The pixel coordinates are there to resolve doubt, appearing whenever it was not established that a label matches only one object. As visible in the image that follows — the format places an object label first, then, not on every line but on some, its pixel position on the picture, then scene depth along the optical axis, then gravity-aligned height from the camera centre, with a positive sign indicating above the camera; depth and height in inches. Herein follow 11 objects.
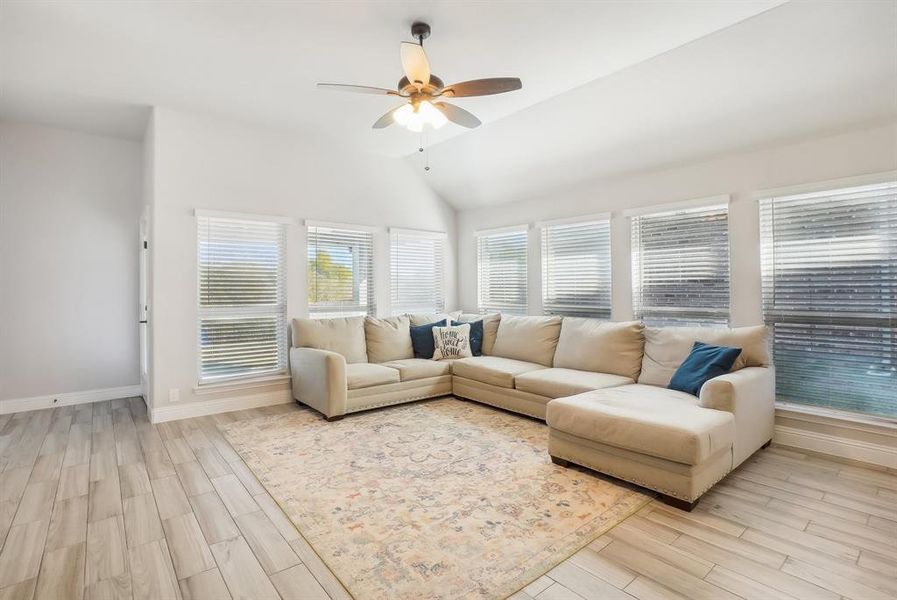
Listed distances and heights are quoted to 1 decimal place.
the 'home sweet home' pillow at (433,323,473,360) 201.0 -18.0
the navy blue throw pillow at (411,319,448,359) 203.0 -17.5
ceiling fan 102.4 +53.3
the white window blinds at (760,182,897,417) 122.0 +0.8
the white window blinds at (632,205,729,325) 155.2 +12.6
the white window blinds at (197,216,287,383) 172.6 +3.3
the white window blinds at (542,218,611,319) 190.4 +14.8
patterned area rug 76.0 -45.1
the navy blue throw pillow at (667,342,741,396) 124.3 -19.4
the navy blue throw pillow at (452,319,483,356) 209.6 -16.9
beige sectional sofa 98.8 -27.0
